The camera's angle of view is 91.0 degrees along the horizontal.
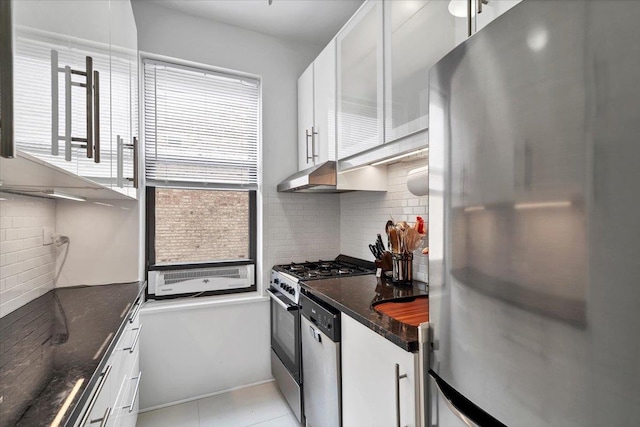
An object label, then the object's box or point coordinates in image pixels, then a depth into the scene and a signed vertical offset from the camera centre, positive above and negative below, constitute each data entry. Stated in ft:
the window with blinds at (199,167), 8.18 +1.30
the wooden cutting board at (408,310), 4.32 -1.47
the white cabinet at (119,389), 3.16 -2.26
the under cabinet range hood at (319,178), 6.96 +0.81
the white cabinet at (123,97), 4.83 +2.10
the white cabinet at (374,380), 3.56 -2.19
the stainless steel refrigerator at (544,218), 1.61 -0.03
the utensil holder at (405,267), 6.40 -1.09
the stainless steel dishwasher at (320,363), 5.22 -2.73
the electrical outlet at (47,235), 6.00 -0.37
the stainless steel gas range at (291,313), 6.87 -2.40
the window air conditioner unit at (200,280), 8.24 -1.79
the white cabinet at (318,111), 7.28 +2.64
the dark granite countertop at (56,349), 2.56 -1.55
